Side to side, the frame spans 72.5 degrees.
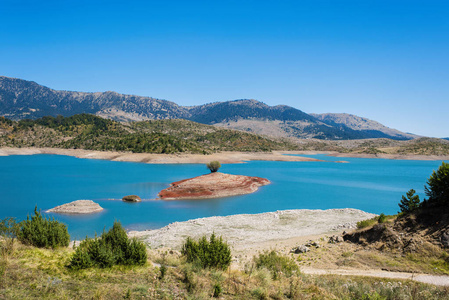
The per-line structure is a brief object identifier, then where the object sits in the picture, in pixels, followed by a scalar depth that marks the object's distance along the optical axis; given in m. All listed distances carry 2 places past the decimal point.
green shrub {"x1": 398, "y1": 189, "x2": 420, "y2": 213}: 20.24
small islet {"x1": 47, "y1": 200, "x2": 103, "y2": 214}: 33.19
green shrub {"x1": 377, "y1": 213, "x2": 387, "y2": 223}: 20.27
